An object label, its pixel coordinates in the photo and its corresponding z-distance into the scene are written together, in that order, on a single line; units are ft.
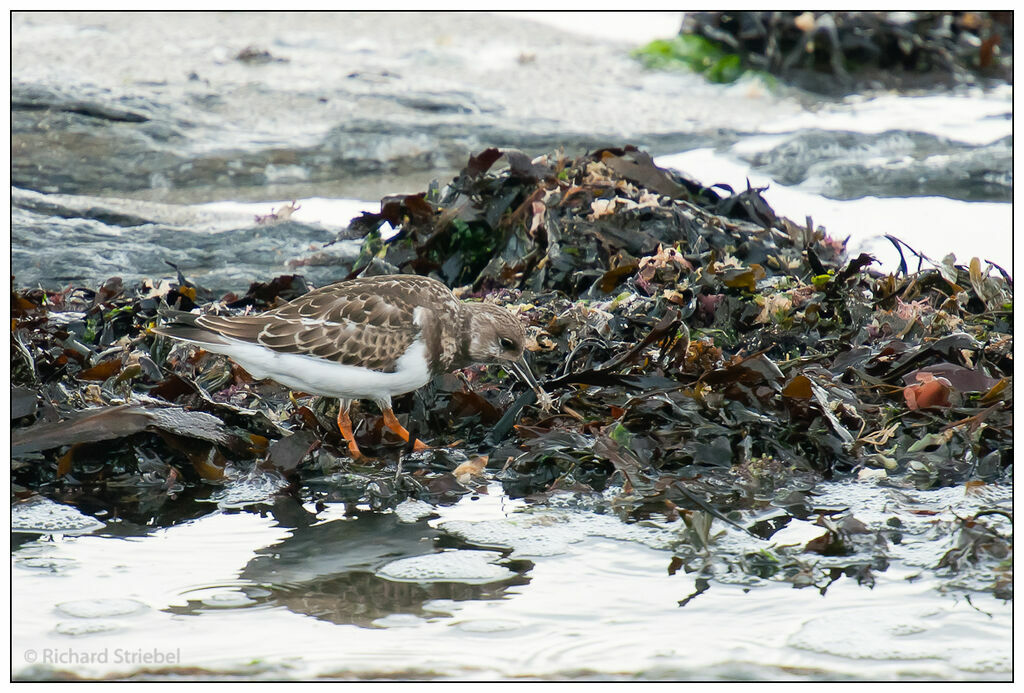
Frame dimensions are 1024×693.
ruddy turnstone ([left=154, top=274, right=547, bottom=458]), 28.71
